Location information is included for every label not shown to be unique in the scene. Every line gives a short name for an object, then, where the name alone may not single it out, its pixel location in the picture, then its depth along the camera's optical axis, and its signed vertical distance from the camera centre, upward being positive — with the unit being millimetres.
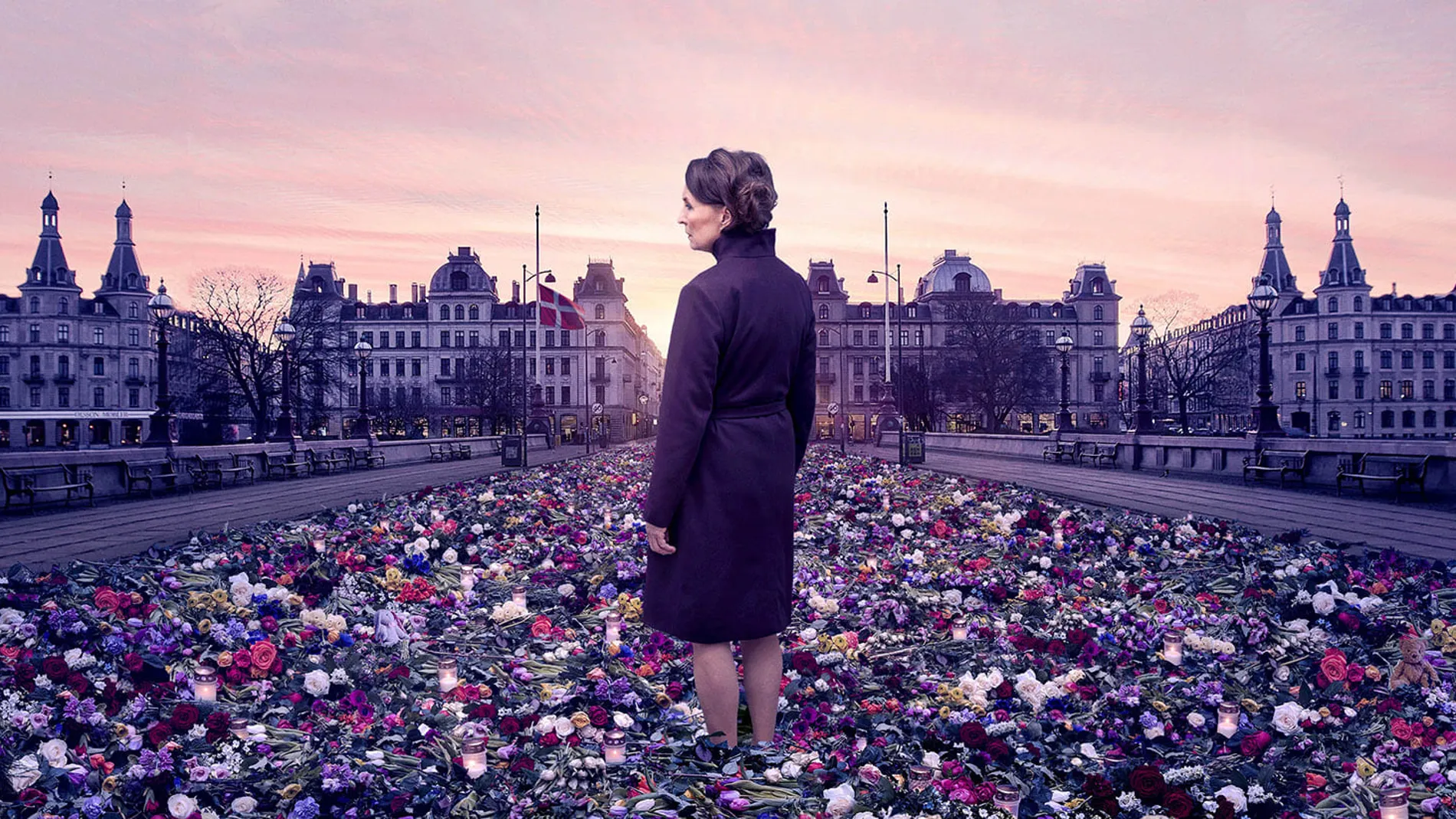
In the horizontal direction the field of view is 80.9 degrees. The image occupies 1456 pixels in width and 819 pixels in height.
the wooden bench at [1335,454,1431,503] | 12812 -1210
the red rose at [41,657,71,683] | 3609 -1144
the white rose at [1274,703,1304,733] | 3352 -1265
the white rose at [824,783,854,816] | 2689 -1277
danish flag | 42281 +4393
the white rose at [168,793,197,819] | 2746 -1312
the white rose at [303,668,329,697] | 3730 -1240
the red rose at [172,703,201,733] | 3211 -1197
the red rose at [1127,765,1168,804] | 2779 -1269
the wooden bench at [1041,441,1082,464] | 29244 -1928
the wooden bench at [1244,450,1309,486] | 16281 -1379
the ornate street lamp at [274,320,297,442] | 25844 -345
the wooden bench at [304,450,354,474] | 23964 -1816
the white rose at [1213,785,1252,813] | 2830 -1336
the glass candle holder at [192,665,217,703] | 3635 -1221
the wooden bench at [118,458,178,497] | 15594 -1396
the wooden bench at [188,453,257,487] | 17531 -1541
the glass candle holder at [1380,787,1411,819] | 2598 -1243
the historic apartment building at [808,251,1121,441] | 90312 +6694
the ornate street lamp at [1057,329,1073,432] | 31484 -102
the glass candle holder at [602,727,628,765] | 3043 -1252
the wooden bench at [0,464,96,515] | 12469 -1286
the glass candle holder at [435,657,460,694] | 3879 -1259
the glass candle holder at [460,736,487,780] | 3016 -1273
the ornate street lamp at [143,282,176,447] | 20078 -335
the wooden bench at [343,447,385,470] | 27453 -1938
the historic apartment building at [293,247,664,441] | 90188 +5732
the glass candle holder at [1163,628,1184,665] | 4289 -1271
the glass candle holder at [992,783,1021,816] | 2715 -1285
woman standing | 2730 -152
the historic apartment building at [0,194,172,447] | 88188 +4479
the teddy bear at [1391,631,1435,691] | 3861 -1243
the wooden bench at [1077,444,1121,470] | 26595 -1865
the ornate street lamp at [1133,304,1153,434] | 26359 +412
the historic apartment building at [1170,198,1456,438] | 90812 +4152
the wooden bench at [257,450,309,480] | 21750 -1685
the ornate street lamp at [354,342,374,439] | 30484 -146
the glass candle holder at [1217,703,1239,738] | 3422 -1300
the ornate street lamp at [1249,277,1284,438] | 19766 +477
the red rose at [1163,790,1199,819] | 2699 -1292
